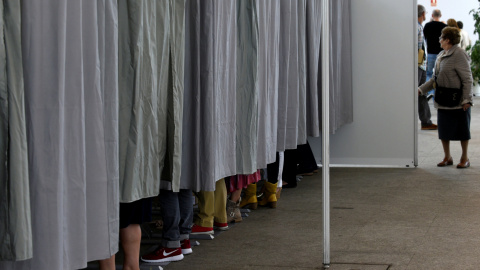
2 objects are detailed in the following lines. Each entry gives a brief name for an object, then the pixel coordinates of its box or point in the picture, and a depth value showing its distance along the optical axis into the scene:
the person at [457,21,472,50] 16.80
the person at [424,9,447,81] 12.86
